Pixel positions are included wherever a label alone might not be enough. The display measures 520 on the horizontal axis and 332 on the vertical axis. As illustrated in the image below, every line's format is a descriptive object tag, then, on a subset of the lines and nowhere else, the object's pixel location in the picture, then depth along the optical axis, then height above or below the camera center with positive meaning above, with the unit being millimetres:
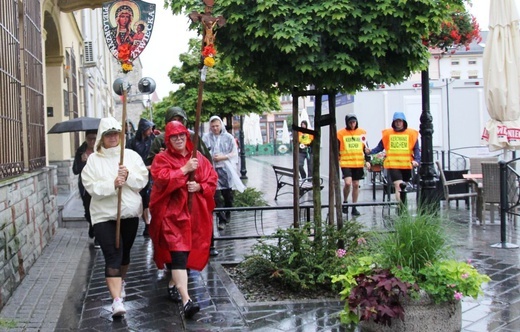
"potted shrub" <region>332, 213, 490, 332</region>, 4629 -989
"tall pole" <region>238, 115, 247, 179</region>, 24234 -260
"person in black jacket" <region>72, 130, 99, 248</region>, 9086 +47
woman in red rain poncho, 5578 -502
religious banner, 11273 +2341
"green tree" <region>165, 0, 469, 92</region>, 5578 +1009
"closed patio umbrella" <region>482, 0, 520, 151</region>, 9721 +1138
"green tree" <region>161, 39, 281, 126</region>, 19000 +1786
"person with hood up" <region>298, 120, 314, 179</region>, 16969 -94
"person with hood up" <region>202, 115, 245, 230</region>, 9836 -84
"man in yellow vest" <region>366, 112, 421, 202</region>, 11133 -34
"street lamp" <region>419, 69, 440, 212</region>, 9539 -98
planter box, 4719 -1263
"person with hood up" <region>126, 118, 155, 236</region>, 9711 +230
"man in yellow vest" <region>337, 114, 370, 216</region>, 11992 -104
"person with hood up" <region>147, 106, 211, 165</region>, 6641 +136
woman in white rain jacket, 5551 -329
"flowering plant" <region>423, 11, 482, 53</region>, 13570 +2503
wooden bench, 13500 -727
